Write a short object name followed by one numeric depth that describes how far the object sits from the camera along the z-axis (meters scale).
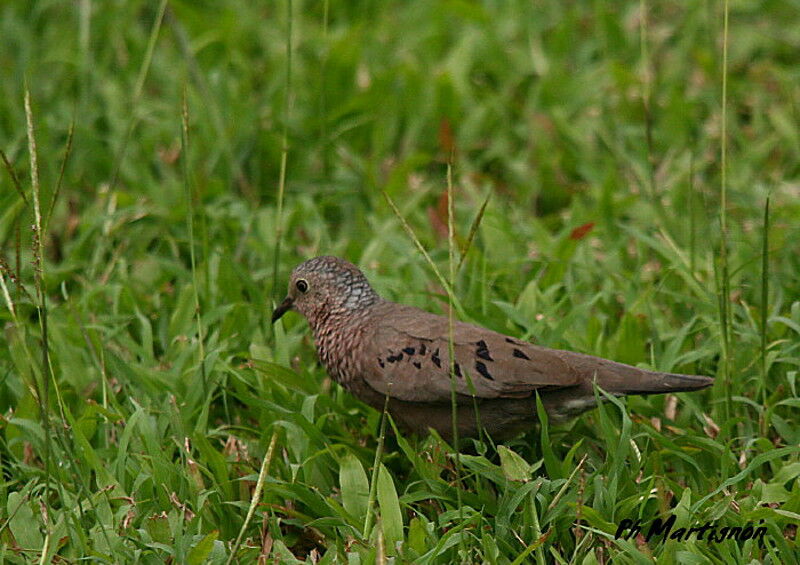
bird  7.47
